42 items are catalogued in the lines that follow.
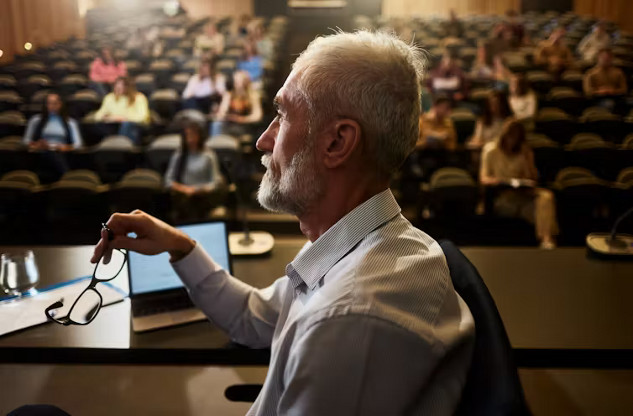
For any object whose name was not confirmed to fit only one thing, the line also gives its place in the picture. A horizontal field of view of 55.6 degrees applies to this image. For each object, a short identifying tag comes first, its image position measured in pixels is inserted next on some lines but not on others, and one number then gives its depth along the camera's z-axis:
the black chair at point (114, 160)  4.59
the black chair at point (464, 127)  5.80
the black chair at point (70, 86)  7.91
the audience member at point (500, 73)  7.77
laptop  1.56
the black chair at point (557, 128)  5.51
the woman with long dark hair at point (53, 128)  5.37
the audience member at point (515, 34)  10.74
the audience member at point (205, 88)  7.42
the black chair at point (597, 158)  4.73
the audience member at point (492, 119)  5.43
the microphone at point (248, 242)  1.95
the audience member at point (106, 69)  8.85
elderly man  0.85
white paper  1.48
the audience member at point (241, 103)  6.62
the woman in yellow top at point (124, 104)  6.65
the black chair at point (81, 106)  6.77
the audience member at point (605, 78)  7.61
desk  1.38
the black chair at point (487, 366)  0.75
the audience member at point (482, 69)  8.35
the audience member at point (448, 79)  7.62
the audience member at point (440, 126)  5.32
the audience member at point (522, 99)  6.32
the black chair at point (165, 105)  7.29
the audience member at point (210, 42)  10.99
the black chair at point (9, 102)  6.35
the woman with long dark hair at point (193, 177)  4.36
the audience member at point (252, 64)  8.82
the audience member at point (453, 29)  12.43
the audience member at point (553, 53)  9.37
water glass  1.60
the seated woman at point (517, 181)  4.00
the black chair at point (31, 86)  7.27
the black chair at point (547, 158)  4.75
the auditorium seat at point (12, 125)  5.48
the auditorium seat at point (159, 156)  4.67
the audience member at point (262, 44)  9.77
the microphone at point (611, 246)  1.88
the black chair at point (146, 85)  8.38
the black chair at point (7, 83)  6.86
